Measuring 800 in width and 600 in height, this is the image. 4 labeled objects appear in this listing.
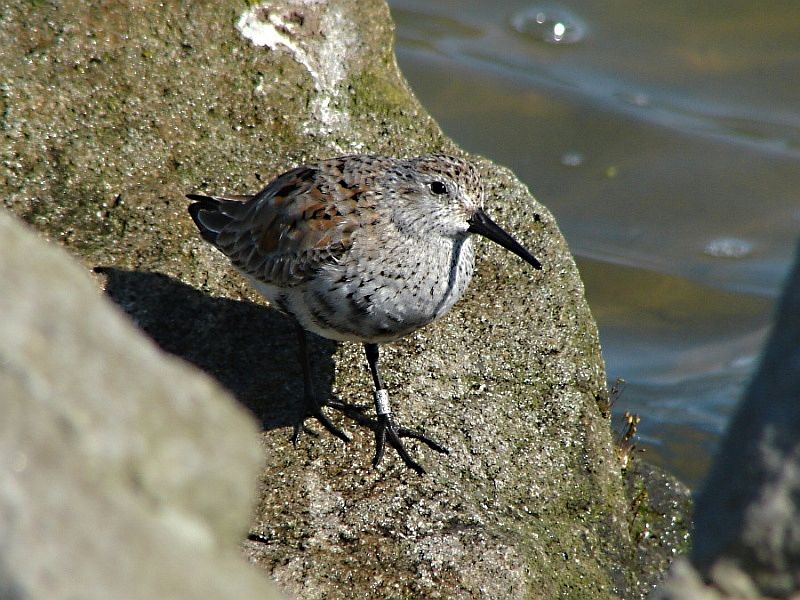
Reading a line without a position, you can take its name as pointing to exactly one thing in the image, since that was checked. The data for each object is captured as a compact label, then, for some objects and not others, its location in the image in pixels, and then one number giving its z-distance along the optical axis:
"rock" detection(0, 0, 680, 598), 10.34
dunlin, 10.99
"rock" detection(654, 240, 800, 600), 5.18
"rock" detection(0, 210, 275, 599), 4.14
